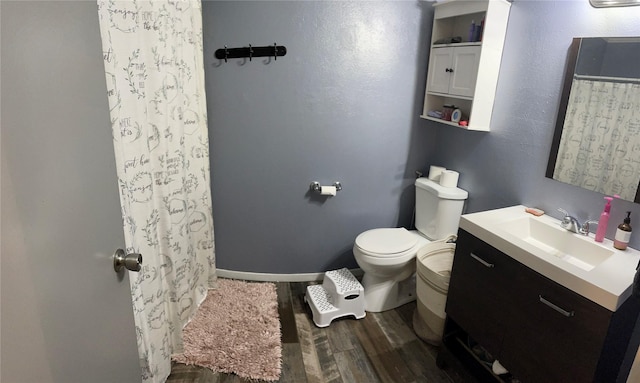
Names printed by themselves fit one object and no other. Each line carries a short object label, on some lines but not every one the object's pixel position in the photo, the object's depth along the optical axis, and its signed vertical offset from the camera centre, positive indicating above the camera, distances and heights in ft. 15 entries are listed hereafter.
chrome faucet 5.73 -1.87
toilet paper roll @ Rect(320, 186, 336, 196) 8.54 -2.20
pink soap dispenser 5.36 -1.68
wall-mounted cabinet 6.84 +0.86
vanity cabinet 4.21 -2.79
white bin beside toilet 6.74 -3.47
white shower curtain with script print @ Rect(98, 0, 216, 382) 4.73 -1.10
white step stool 7.70 -4.37
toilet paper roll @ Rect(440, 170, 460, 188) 8.23 -1.75
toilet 7.66 -3.14
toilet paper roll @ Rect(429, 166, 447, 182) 8.55 -1.70
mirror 5.16 -0.21
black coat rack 7.63 +0.79
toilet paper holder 8.61 -2.14
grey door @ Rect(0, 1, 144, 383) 1.98 -0.75
